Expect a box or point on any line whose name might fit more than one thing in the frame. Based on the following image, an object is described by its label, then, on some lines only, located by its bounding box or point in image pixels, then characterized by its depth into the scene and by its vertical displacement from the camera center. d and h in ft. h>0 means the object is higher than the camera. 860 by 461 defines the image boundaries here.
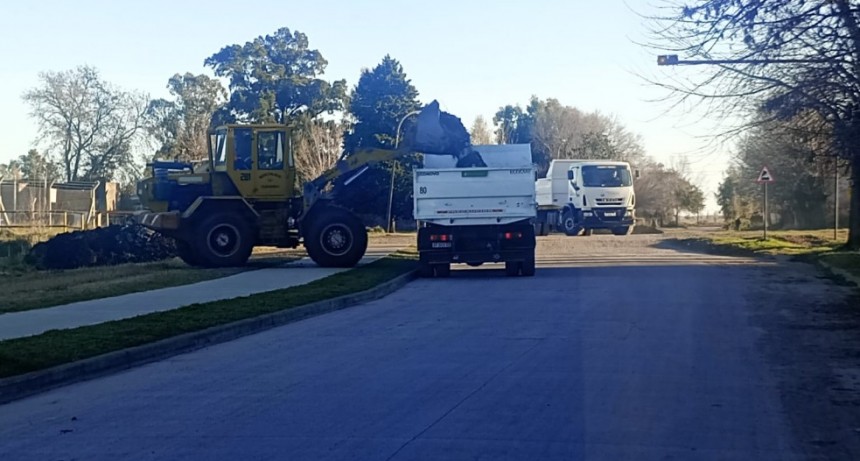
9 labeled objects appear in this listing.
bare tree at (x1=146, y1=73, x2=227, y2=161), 209.56 +23.83
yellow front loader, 86.99 +1.81
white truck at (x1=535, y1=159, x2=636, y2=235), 149.59 +3.58
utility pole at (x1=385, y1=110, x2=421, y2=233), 167.22 +3.55
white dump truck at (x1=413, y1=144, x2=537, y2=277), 79.25 +0.88
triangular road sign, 114.52 +4.72
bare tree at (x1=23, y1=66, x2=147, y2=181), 209.15 +20.09
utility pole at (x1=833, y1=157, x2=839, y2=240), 116.83 +2.16
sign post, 114.52 +4.62
